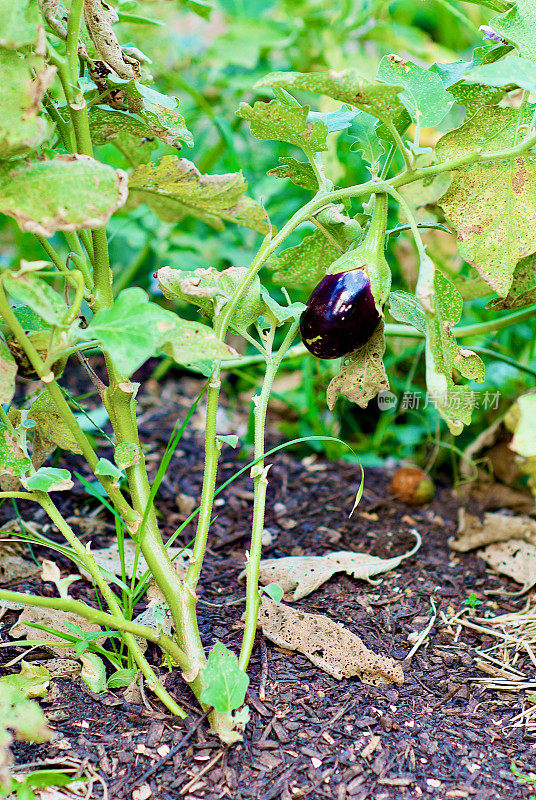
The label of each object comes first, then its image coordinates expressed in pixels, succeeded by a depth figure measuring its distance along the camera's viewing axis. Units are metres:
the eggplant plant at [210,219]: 0.71
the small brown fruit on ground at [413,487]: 1.53
